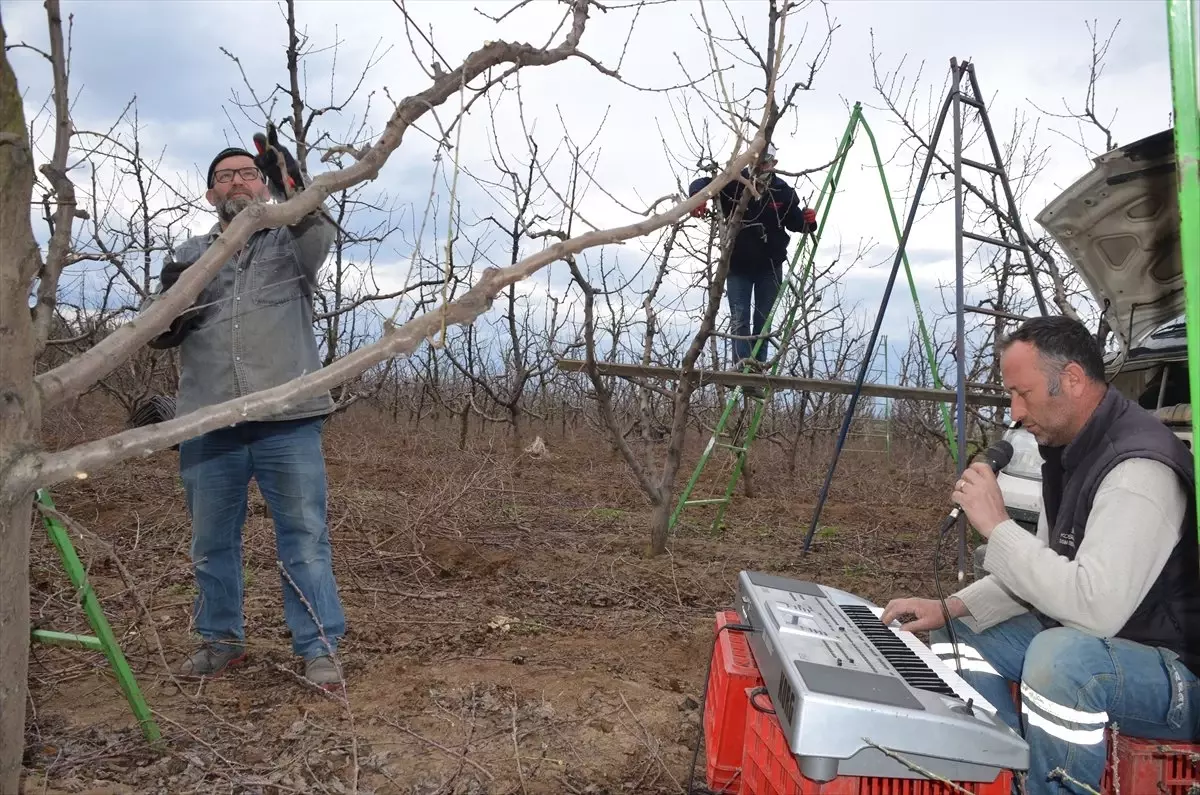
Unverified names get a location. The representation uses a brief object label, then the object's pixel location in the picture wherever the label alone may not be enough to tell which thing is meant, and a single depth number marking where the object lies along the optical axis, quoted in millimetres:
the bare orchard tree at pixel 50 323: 1579
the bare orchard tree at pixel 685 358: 4570
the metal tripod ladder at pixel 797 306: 5539
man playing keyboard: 1910
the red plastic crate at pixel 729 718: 2152
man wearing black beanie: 3094
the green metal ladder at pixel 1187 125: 1232
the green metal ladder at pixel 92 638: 2135
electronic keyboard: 1571
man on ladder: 6059
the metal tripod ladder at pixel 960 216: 3936
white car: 3195
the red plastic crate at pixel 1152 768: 1873
